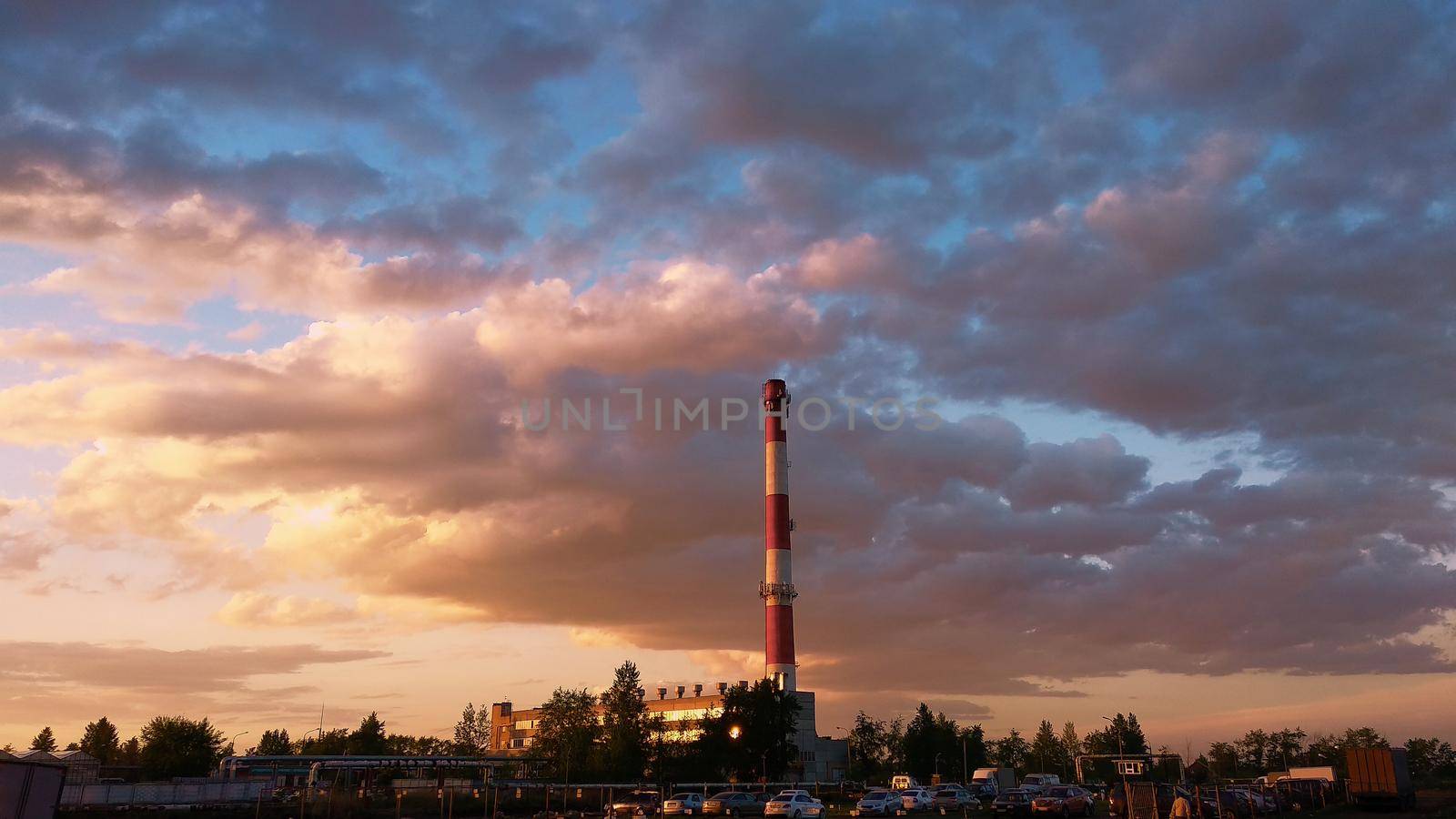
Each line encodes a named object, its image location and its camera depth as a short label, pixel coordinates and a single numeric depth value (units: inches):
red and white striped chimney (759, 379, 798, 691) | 4687.5
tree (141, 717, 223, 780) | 4616.1
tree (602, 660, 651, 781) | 4500.5
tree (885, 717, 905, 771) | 7211.6
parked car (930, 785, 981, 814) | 2891.2
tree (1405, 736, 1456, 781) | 7047.2
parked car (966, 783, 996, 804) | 3309.5
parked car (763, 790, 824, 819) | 2370.8
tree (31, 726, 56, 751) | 6501.0
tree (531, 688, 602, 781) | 4753.7
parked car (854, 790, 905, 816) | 2447.1
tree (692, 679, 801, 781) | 4239.7
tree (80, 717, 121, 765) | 5959.6
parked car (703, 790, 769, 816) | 2610.7
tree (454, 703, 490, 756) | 7578.7
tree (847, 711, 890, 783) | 6629.9
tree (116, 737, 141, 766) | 5251.0
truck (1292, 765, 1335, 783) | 3105.3
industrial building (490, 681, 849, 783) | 5032.0
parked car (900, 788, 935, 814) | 2728.8
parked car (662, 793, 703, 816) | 2620.6
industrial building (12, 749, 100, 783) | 3394.2
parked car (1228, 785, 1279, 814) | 2422.1
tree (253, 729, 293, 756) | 7047.7
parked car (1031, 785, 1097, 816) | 2137.8
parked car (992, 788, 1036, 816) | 2174.0
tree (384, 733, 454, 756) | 7293.3
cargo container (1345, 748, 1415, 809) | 2498.8
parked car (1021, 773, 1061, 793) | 3432.6
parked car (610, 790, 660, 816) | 2529.5
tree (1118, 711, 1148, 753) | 7514.8
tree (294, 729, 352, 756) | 6299.2
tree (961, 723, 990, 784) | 6845.5
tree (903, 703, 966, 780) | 6092.5
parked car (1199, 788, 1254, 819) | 2100.1
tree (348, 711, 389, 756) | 5659.5
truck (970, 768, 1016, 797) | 3815.0
